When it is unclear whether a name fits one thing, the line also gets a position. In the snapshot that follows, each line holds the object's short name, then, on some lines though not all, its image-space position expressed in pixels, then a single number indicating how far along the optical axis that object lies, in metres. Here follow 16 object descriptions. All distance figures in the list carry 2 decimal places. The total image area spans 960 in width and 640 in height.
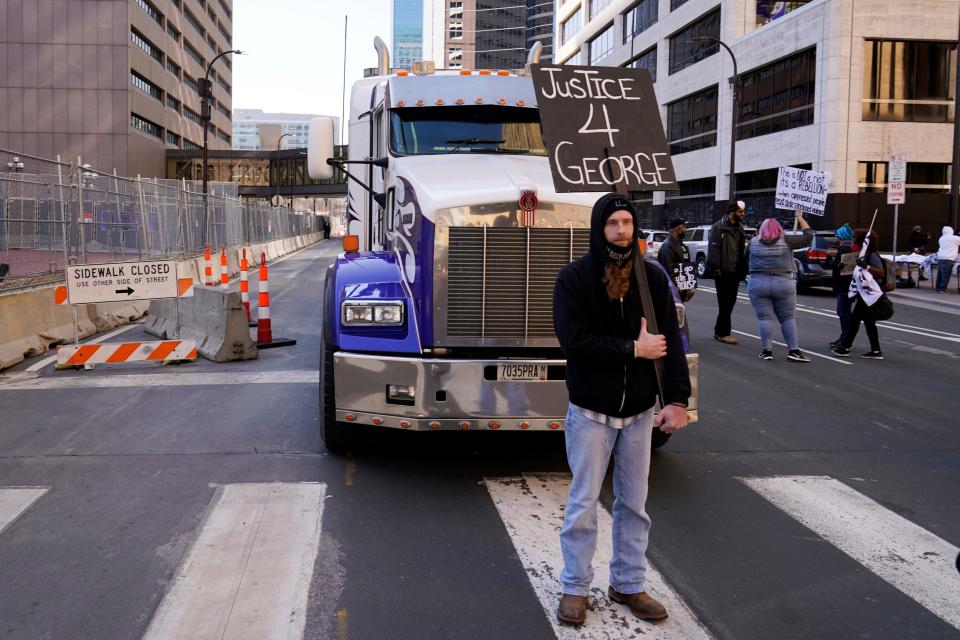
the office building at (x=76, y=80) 59.59
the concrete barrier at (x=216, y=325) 11.29
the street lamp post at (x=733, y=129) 35.86
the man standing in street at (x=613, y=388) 3.90
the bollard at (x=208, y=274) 15.83
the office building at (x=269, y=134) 112.56
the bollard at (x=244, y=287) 13.59
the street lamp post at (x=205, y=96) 34.38
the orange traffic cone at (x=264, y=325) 12.61
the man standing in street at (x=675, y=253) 12.06
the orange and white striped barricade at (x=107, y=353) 10.36
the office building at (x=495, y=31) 161.88
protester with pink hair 11.56
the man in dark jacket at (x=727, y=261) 13.45
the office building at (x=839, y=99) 33.56
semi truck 5.87
